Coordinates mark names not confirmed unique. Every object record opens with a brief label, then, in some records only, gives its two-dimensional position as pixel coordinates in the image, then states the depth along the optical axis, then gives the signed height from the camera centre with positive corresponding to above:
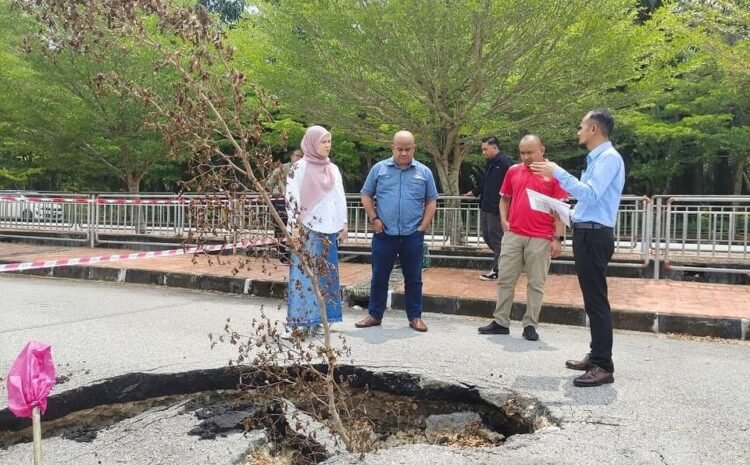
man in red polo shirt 5.26 -0.18
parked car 13.01 +0.06
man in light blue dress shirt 3.89 -0.03
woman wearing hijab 4.93 +0.10
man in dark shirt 7.51 +0.34
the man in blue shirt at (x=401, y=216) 5.52 +0.02
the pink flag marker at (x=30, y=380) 2.32 -0.63
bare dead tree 2.40 +0.48
